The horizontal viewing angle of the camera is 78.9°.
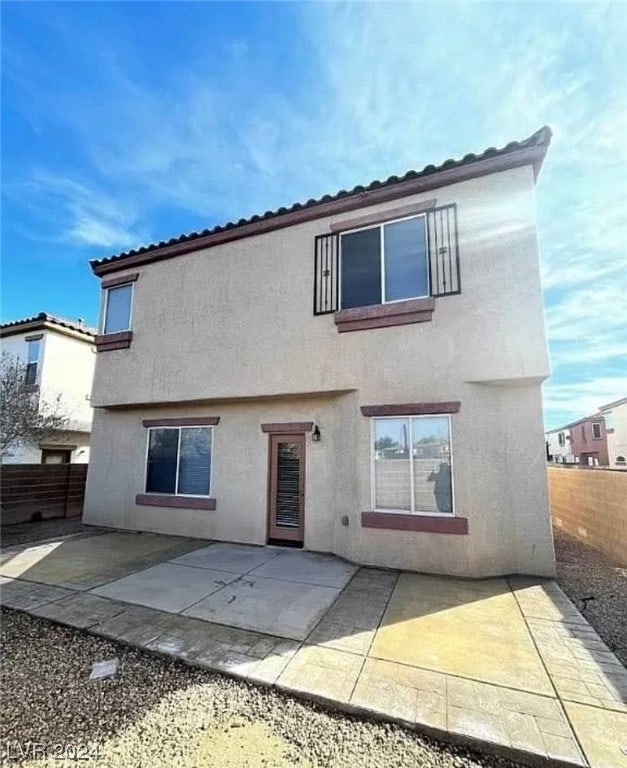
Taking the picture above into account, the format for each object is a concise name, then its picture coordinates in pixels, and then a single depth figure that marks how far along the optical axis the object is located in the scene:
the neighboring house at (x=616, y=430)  32.81
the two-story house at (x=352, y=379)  6.65
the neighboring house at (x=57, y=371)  16.42
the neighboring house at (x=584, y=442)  40.19
